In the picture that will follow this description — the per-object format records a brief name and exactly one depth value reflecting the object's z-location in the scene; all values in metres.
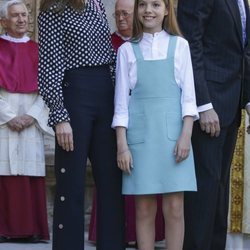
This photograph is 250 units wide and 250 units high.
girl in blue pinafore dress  5.96
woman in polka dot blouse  5.91
